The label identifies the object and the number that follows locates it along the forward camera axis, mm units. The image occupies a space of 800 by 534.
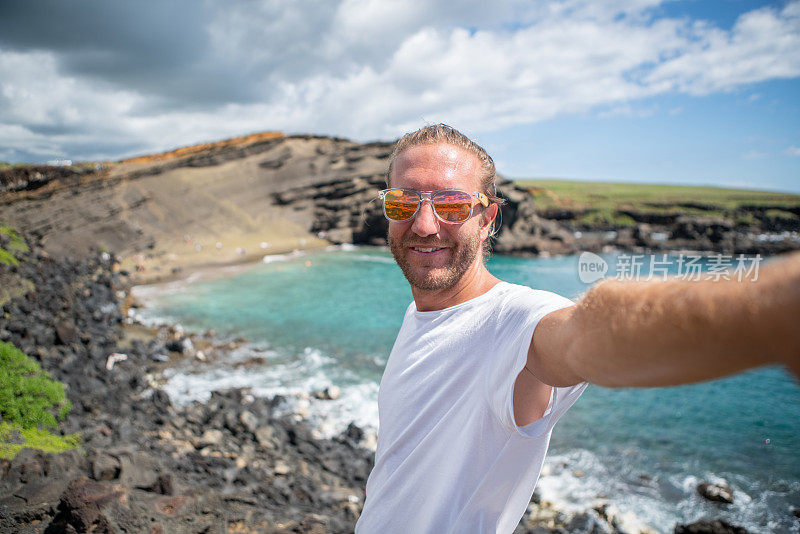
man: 799
